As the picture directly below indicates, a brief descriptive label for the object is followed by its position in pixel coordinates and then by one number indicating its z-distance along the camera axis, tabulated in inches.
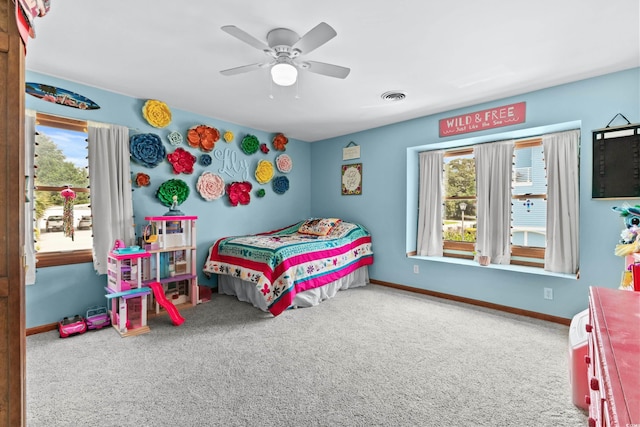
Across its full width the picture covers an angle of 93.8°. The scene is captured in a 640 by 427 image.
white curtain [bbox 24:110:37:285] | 103.3
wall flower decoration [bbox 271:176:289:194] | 190.9
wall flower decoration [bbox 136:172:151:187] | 132.4
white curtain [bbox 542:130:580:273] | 119.6
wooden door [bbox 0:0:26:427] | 40.3
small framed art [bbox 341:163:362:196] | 186.5
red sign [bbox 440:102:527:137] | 126.6
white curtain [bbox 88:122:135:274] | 119.5
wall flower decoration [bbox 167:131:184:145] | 142.6
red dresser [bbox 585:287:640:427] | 27.2
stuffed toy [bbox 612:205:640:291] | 78.9
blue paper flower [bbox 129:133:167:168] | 129.8
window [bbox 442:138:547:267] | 135.3
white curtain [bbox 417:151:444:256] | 161.5
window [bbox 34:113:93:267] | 111.7
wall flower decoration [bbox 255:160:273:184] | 180.4
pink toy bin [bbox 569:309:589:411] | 68.7
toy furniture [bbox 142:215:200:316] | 128.8
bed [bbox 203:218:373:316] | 127.6
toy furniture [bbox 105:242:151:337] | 109.0
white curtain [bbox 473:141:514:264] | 138.3
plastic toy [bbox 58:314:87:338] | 104.9
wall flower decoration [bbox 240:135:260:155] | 171.6
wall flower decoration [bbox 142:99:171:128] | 132.6
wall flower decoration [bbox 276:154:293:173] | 192.2
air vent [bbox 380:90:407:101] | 126.0
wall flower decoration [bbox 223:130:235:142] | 163.4
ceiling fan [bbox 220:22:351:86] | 73.7
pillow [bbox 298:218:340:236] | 174.9
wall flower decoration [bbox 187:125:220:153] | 149.5
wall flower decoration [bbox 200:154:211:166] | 154.6
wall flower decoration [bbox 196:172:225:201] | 153.9
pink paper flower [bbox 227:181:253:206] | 167.3
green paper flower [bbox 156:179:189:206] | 139.5
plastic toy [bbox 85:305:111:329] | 111.0
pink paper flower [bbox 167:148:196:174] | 143.3
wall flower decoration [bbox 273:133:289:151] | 188.4
